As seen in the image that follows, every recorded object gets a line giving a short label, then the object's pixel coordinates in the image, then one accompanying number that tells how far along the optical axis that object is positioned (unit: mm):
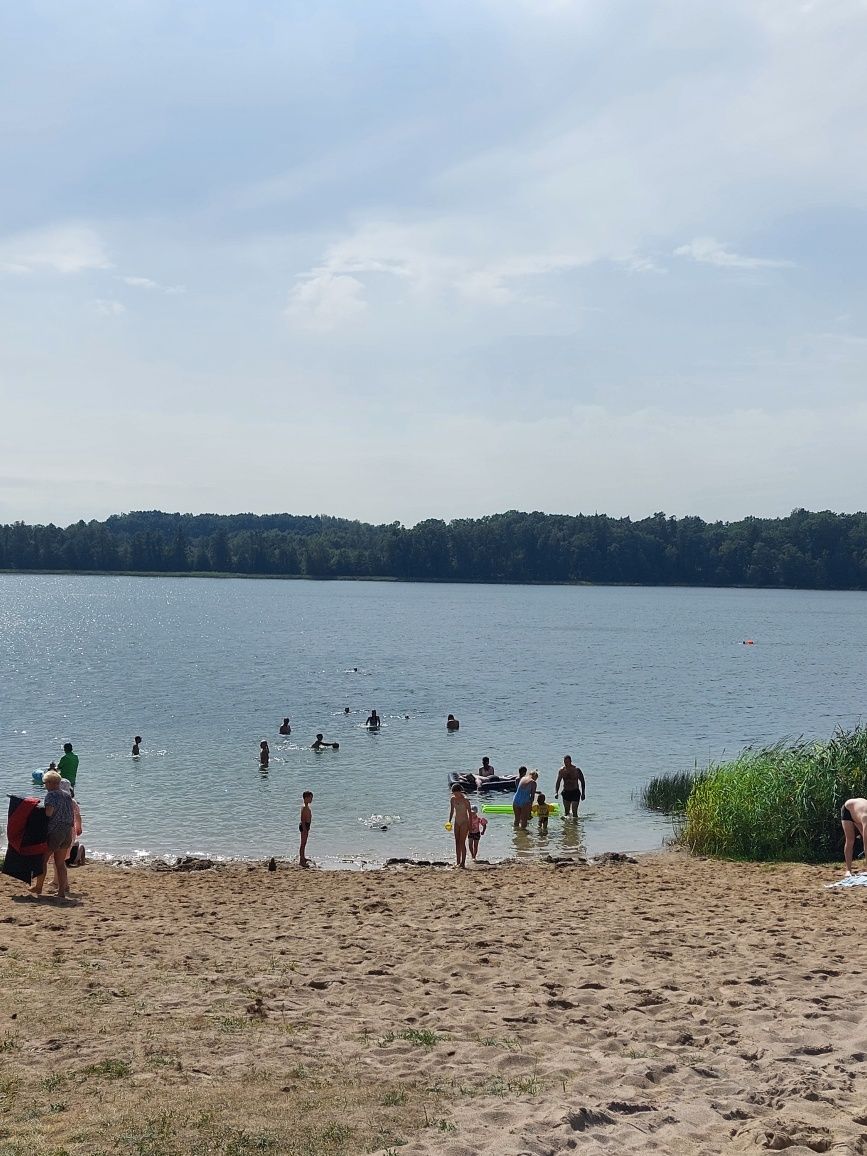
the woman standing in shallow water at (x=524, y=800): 22531
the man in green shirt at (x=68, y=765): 21797
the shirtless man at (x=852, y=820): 14812
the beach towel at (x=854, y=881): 13945
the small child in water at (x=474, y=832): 19672
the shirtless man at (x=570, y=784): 23859
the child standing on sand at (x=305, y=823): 18875
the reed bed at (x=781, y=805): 18094
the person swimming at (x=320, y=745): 32531
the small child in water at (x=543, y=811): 23156
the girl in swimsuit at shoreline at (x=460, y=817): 18047
